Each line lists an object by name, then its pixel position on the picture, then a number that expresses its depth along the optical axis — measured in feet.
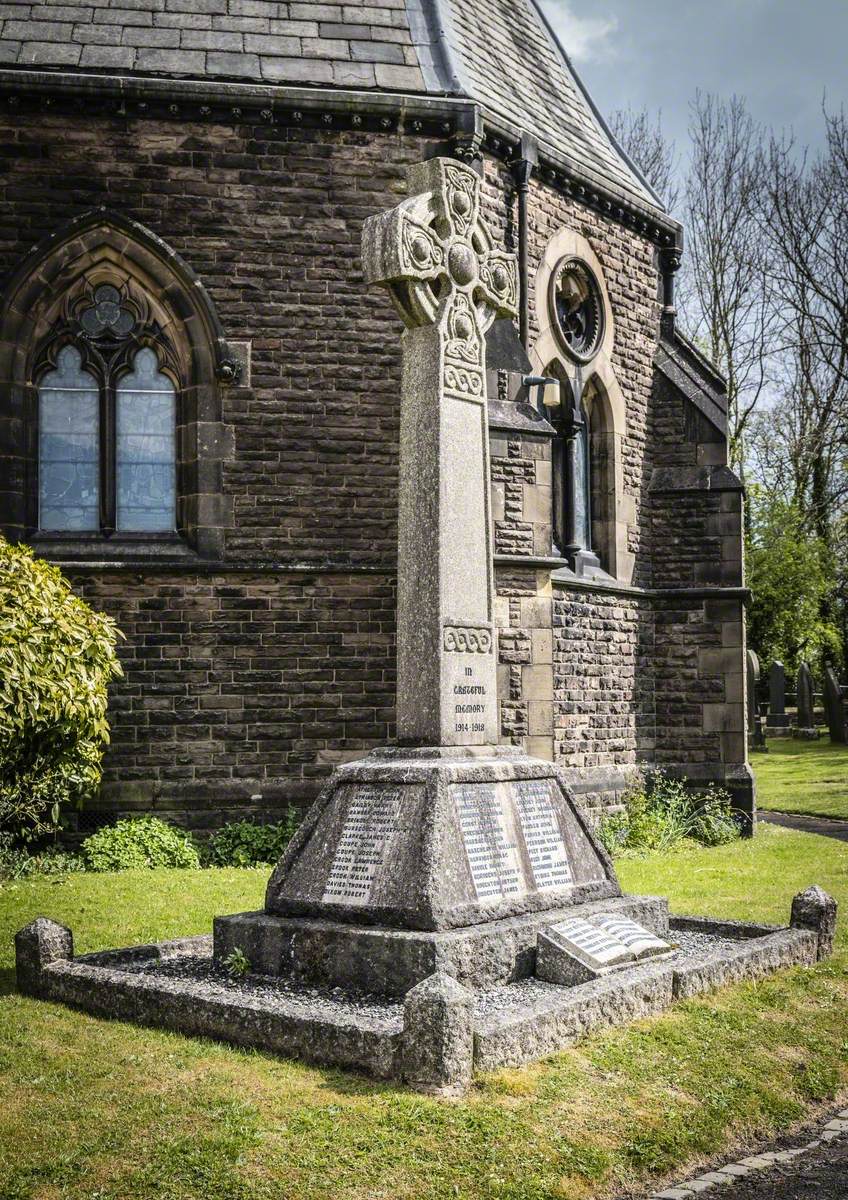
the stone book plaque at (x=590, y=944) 22.11
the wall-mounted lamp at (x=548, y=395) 51.05
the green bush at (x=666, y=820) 50.37
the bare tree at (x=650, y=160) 122.11
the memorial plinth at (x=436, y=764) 21.84
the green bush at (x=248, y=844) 41.60
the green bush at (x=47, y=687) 34.78
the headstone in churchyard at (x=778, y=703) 104.15
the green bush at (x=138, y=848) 40.32
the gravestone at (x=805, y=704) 100.68
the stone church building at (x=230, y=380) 42.98
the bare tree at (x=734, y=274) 115.24
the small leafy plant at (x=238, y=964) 22.99
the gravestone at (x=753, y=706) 92.02
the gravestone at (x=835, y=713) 94.25
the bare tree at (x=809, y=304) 114.52
